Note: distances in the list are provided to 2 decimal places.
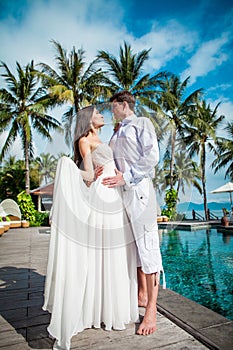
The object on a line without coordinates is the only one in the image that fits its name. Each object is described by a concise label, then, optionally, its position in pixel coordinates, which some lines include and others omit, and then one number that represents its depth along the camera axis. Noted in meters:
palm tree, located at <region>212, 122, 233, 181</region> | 21.58
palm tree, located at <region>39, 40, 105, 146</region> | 13.75
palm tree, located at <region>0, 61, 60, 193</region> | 16.47
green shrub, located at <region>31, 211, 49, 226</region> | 14.08
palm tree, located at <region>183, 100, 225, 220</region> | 19.56
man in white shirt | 1.69
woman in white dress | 1.49
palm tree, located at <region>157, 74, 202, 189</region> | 18.03
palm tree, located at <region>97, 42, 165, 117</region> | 15.58
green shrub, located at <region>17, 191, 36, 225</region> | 14.02
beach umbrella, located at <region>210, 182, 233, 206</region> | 17.11
